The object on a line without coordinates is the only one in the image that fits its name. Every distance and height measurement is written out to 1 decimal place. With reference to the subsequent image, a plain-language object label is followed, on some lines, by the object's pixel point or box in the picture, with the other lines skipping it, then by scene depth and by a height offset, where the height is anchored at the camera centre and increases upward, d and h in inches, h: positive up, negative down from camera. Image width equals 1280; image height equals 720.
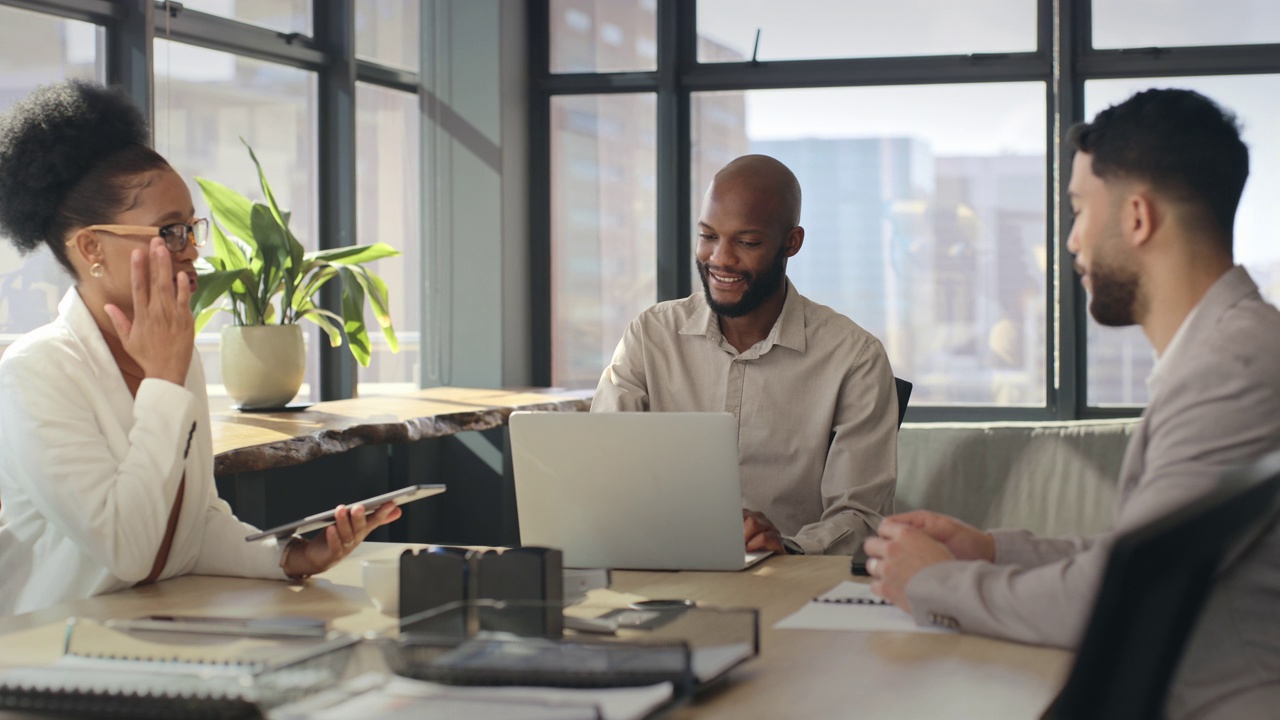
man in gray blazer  48.9 -2.5
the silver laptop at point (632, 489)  69.6 -8.3
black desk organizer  50.3 -10.8
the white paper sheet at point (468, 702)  40.4 -12.4
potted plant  127.1 +6.6
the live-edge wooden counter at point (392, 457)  112.0 -14.0
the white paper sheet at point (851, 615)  57.0 -13.4
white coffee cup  59.7 -11.8
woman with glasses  64.5 -2.3
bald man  97.2 -1.9
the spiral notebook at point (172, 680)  41.5 -12.3
